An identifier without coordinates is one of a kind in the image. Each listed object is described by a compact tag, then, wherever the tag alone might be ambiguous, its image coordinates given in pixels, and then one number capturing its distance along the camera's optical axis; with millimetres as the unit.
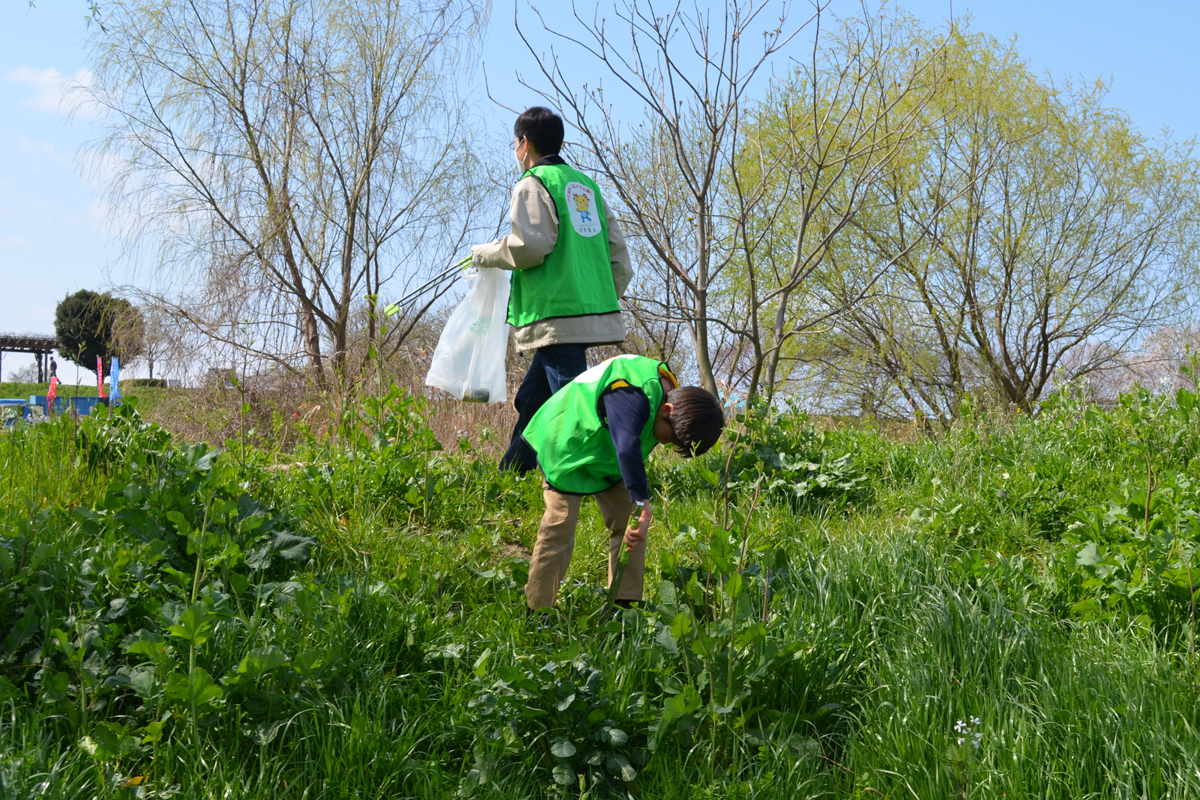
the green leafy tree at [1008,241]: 11773
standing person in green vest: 3678
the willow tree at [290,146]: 8500
